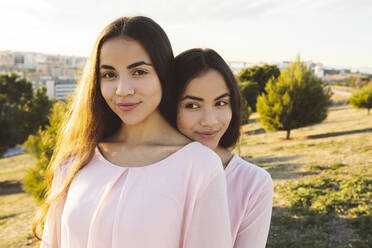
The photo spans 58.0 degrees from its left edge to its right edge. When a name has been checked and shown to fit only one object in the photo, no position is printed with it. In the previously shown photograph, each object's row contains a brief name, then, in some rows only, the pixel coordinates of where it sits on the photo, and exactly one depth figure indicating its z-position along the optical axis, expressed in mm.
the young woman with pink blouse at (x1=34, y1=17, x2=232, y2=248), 1301
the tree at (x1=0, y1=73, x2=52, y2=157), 19406
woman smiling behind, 1839
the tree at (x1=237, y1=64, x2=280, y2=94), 33375
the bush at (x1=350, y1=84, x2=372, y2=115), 24984
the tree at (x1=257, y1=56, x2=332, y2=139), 16891
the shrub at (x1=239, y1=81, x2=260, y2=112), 29905
